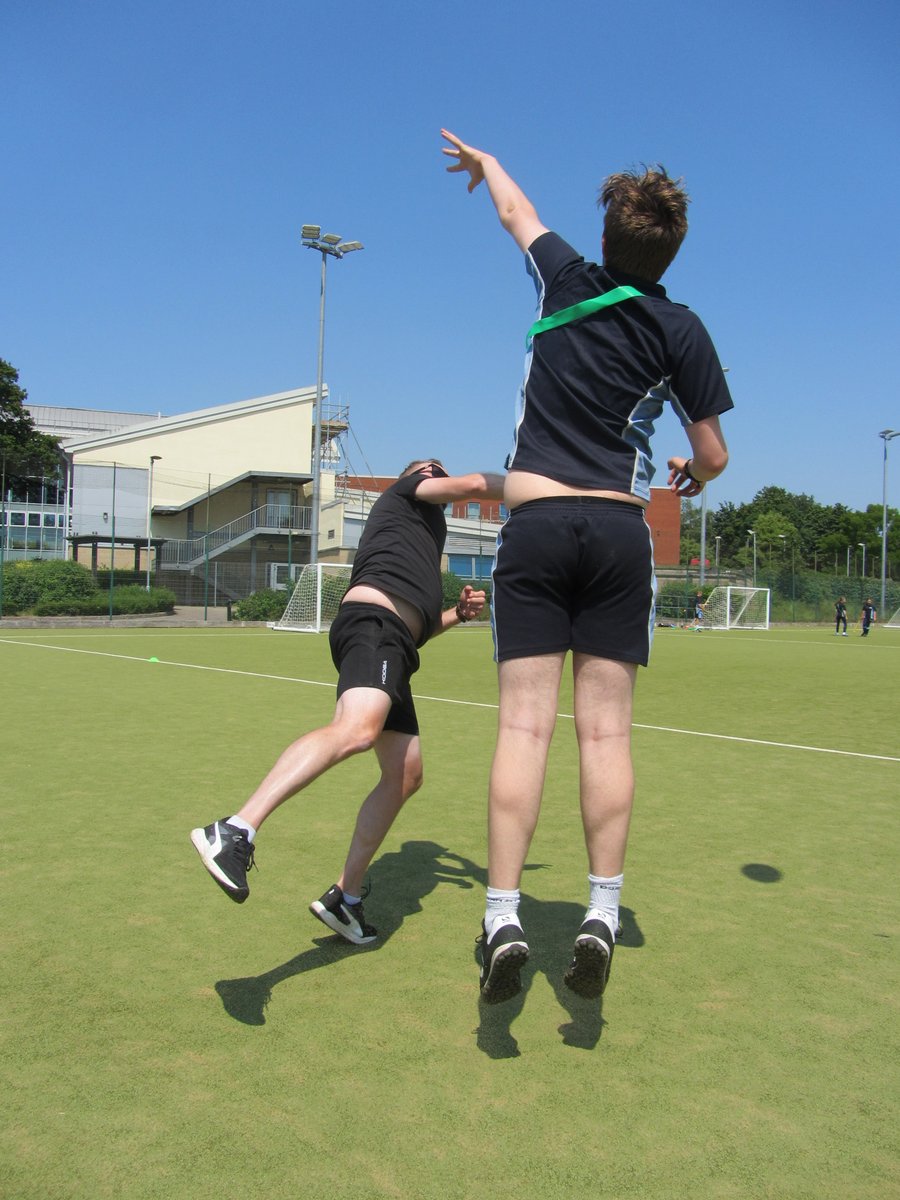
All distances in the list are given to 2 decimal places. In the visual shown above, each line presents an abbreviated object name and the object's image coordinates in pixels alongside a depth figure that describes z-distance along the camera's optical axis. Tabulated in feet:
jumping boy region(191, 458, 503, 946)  10.33
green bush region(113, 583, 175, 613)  100.63
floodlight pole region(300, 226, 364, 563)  104.22
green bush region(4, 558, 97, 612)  92.84
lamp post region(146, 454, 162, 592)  141.49
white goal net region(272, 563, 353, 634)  88.99
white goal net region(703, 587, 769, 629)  136.77
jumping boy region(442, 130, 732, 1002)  9.14
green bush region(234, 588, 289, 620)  102.42
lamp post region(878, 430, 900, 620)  168.30
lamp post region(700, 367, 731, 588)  139.13
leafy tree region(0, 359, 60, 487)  163.02
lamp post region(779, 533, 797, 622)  161.20
